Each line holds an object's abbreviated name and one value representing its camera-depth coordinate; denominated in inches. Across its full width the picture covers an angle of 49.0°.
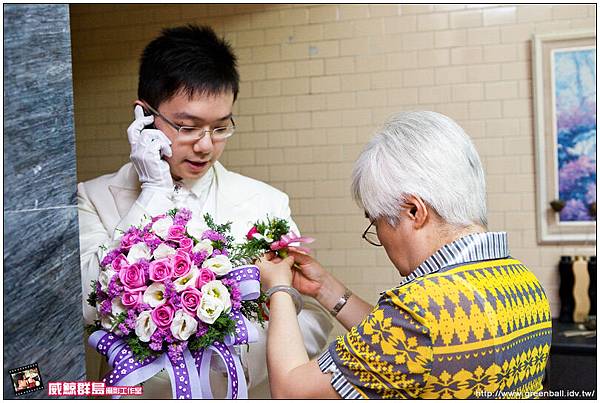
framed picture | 150.5
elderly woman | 53.8
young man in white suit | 79.4
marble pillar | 52.7
